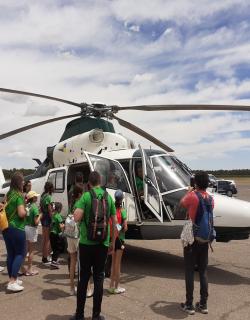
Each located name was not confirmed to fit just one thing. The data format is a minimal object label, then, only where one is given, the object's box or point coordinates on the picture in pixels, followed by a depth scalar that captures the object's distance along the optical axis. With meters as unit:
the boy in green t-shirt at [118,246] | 4.12
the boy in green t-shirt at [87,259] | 3.21
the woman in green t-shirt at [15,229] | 4.18
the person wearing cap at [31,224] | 4.79
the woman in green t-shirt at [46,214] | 5.45
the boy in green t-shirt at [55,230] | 5.41
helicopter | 5.10
